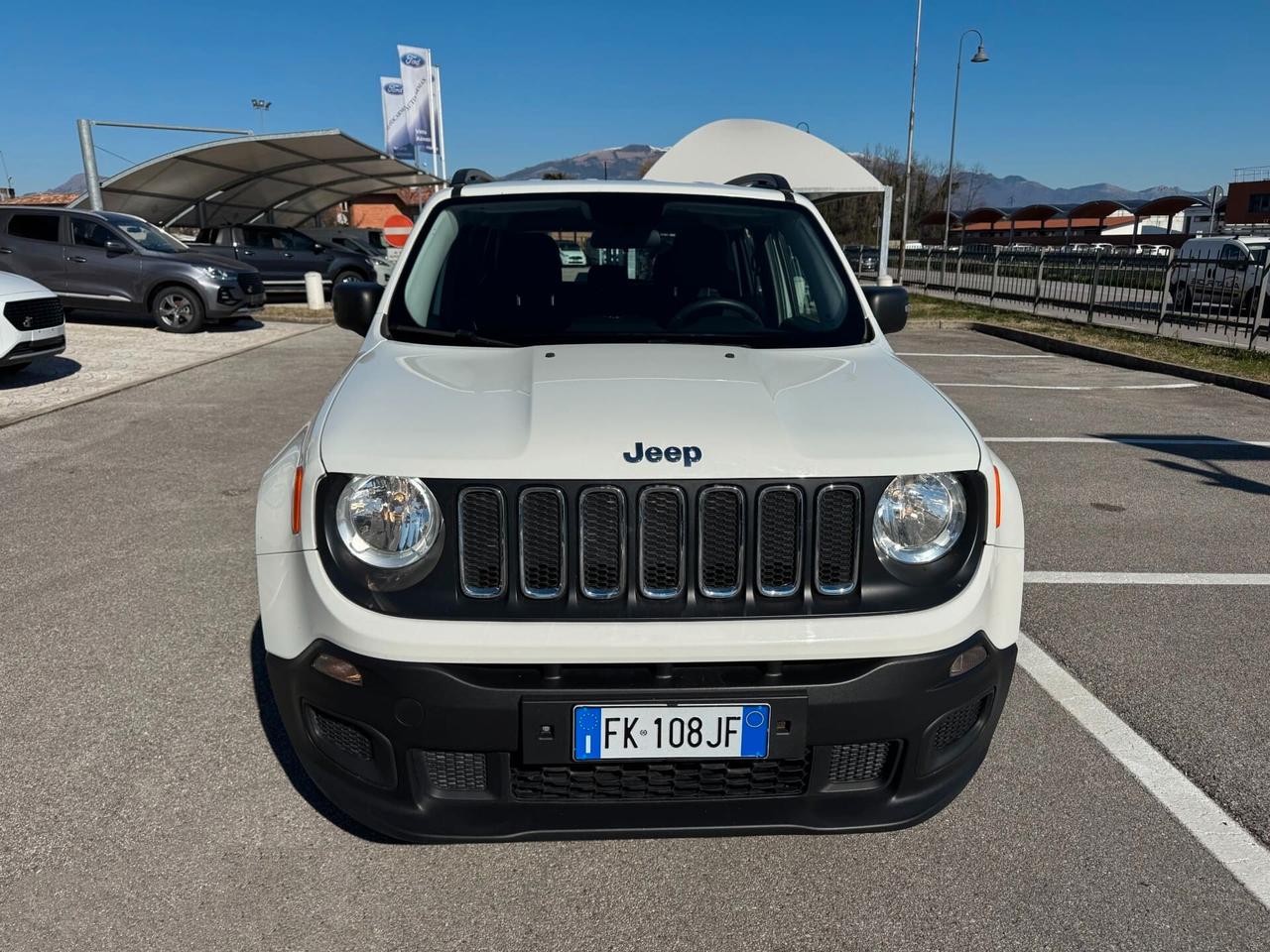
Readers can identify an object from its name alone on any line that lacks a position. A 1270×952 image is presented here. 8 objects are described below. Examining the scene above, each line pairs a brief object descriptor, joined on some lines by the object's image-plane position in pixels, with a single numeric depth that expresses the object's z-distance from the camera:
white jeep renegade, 2.10
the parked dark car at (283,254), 19.47
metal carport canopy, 21.23
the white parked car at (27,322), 8.77
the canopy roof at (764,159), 23.50
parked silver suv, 13.93
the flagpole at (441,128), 38.42
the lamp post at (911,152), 33.47
